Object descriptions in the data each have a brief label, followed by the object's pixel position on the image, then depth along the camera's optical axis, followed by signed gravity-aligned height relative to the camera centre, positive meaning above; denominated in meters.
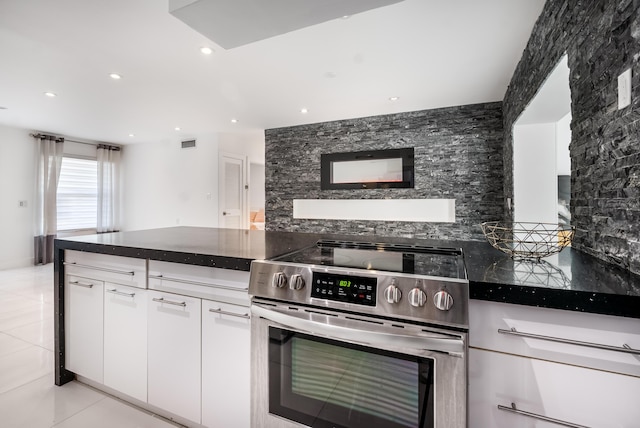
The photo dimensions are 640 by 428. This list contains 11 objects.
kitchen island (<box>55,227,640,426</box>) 0.78 -0.22
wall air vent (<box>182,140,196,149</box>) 6.06 +1.43
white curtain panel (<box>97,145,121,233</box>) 6.66 +0.62
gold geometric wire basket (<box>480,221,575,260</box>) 1.12 -0.14
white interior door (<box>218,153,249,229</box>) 5.82 +0.48
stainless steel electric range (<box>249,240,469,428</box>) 0.89 -0.42
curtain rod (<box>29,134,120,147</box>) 5.53 +1.53
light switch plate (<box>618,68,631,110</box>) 1.02 +0.43
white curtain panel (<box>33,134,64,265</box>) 5.61 +0.37
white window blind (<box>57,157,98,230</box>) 6.08 +0.45
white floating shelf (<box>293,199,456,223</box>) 4.26 +0.08
